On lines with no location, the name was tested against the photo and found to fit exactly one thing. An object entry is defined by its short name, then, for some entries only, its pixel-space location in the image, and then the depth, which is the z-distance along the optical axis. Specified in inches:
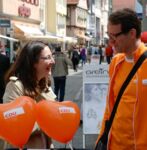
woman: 104.8
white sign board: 222.6
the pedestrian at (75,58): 999.0
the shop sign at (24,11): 1276.8
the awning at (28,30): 1201.9
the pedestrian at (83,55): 1148.0
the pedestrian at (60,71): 400.6
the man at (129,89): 93.9
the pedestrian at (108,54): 920.5
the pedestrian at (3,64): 236.0
